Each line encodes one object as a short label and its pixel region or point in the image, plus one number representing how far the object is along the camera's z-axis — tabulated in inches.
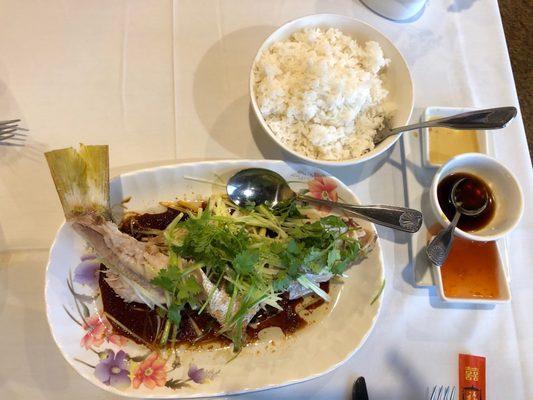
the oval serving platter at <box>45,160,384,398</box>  17.8
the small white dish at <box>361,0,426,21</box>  22.8
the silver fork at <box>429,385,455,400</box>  19.3
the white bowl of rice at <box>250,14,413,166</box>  19.2
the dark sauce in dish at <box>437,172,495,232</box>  19.8
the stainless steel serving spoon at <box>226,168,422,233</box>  19.5
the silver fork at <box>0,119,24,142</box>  20.5
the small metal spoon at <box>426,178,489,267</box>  18.5
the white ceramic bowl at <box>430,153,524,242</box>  19.1
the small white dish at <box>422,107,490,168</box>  20.6
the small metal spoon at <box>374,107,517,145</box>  18.8
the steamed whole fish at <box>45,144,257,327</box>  17.8
